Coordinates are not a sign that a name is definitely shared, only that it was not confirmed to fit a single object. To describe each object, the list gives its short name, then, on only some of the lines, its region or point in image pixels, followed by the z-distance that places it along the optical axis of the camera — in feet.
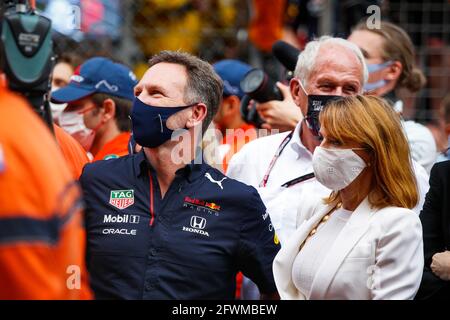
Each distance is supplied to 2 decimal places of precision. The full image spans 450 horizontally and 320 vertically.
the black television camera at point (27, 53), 8.47
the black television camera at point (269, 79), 16.30
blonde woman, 10.60
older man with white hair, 13.78
